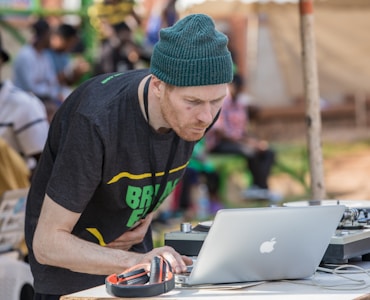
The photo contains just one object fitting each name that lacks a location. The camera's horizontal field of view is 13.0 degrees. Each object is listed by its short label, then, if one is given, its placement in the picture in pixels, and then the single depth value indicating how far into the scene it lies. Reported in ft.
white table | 13.88
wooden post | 24.75
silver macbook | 13.92
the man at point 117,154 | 15.38
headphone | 13.64
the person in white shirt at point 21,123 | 29.00
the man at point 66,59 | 52.97
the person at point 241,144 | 59.27
